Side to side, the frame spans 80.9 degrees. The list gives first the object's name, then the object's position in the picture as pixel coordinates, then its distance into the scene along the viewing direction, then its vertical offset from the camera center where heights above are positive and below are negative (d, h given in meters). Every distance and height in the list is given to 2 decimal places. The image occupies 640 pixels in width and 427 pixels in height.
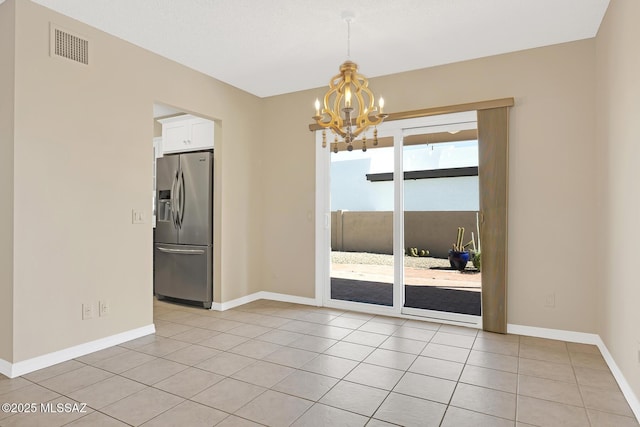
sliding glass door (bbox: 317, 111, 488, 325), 3.89 -0.04
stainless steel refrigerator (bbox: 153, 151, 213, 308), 4.40 -0.16
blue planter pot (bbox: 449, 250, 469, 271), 4.19 -0.50
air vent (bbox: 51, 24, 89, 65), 2.80 +1.31
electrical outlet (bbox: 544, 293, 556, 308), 3.34 -0.76
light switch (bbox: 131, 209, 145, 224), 3.38 -0.01
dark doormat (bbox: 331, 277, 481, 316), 4.14 -0.98
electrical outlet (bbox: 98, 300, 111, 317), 3.10 -0.78
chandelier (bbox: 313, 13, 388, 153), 2.61 +0.76
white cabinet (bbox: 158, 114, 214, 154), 4.52 +1.01
